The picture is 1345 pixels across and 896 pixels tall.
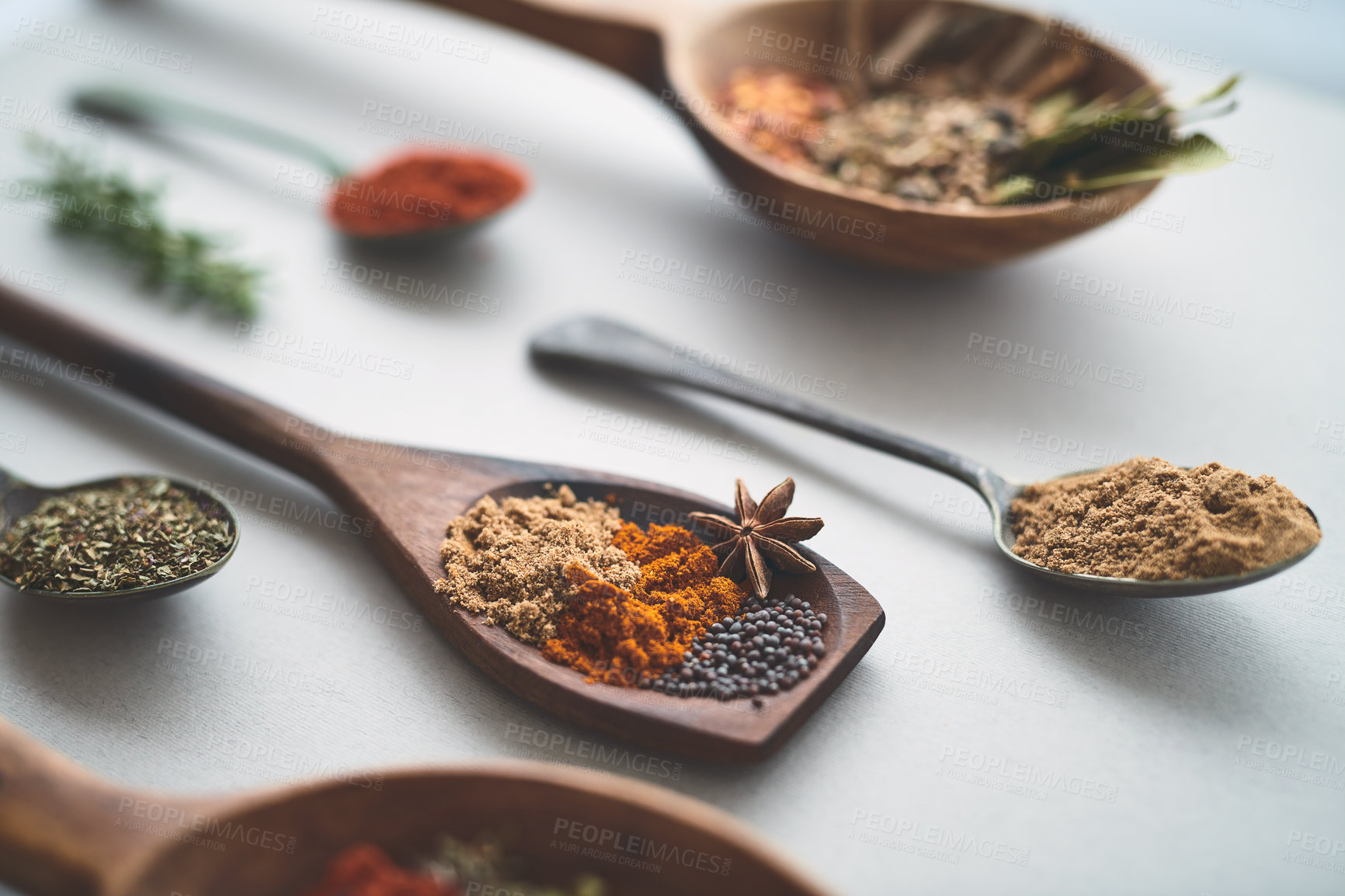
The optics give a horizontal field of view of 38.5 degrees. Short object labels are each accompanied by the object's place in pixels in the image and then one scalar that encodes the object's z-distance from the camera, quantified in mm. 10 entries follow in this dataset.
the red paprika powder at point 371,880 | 336
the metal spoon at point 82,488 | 385
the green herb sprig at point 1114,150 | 445
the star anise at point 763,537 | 394
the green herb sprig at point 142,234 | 480
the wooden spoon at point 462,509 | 370
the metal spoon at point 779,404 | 386
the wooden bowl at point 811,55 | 463
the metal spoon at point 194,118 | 519
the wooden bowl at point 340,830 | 335
